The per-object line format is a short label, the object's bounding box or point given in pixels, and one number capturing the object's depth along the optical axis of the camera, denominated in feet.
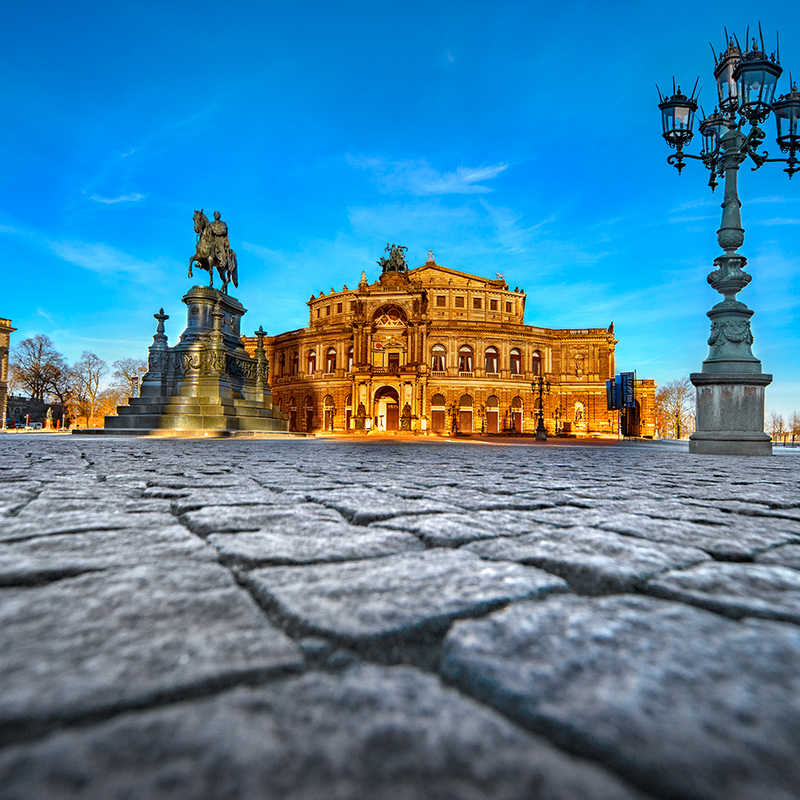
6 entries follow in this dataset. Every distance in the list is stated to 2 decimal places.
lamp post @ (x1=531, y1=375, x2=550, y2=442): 85.46
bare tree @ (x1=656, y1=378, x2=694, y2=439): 180.65
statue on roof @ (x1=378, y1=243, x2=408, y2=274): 154.81
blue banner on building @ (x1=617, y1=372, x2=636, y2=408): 104.89
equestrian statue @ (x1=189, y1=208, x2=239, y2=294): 56.13
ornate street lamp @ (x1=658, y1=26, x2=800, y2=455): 26.13
